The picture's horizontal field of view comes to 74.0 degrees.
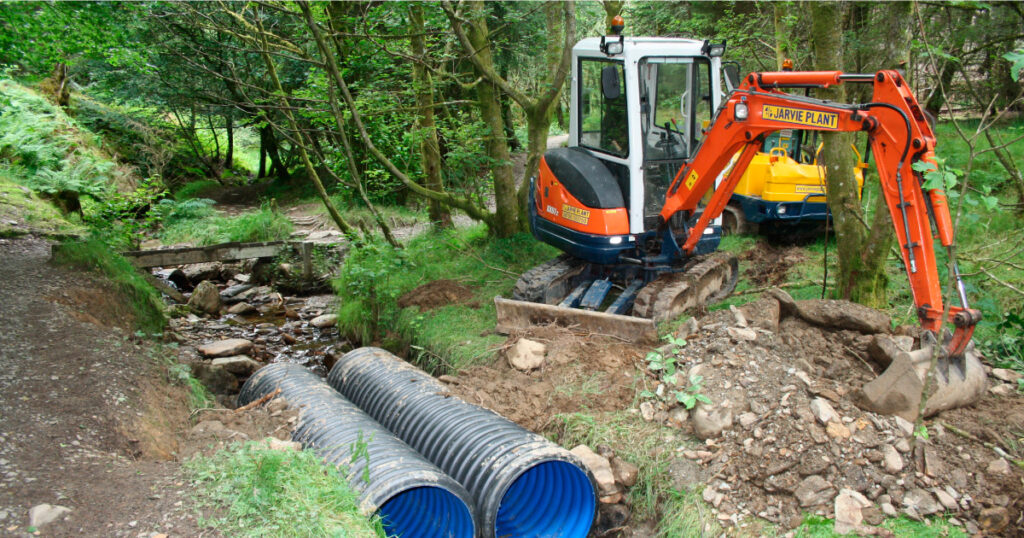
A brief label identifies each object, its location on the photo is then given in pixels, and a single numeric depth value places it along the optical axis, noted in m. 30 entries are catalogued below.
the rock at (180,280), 12.41
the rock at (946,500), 3.88
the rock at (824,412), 4.42
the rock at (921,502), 3.90
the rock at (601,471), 4.65
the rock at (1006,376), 4.80
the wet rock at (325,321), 10.11
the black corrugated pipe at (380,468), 3.93
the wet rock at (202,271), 12.88
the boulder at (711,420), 4.76
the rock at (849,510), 3.91
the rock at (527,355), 6.05
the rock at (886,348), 4.76
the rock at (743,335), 5.34
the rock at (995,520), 3.70
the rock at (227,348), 8.26
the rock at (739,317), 5.62
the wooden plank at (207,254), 10.37
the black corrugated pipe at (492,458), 4.20
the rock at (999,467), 3.95
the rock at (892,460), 4.11
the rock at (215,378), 7.34
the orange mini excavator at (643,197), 5.57
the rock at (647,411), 5.10
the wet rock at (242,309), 10.83
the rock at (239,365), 7.84
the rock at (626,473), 4.71
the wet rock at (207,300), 10.84
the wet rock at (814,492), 4.10
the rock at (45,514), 3.24
